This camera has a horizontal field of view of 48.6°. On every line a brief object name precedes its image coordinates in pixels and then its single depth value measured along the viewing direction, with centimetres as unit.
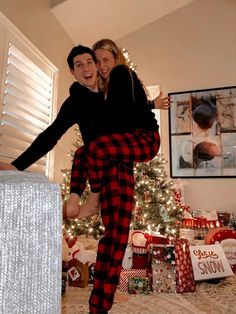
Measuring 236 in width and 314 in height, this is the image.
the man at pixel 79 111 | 101
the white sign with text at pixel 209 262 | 163
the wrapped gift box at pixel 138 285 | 154
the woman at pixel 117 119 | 102
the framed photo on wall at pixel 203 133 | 318
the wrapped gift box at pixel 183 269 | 155
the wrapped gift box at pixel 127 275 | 158
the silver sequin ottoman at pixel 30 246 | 35
